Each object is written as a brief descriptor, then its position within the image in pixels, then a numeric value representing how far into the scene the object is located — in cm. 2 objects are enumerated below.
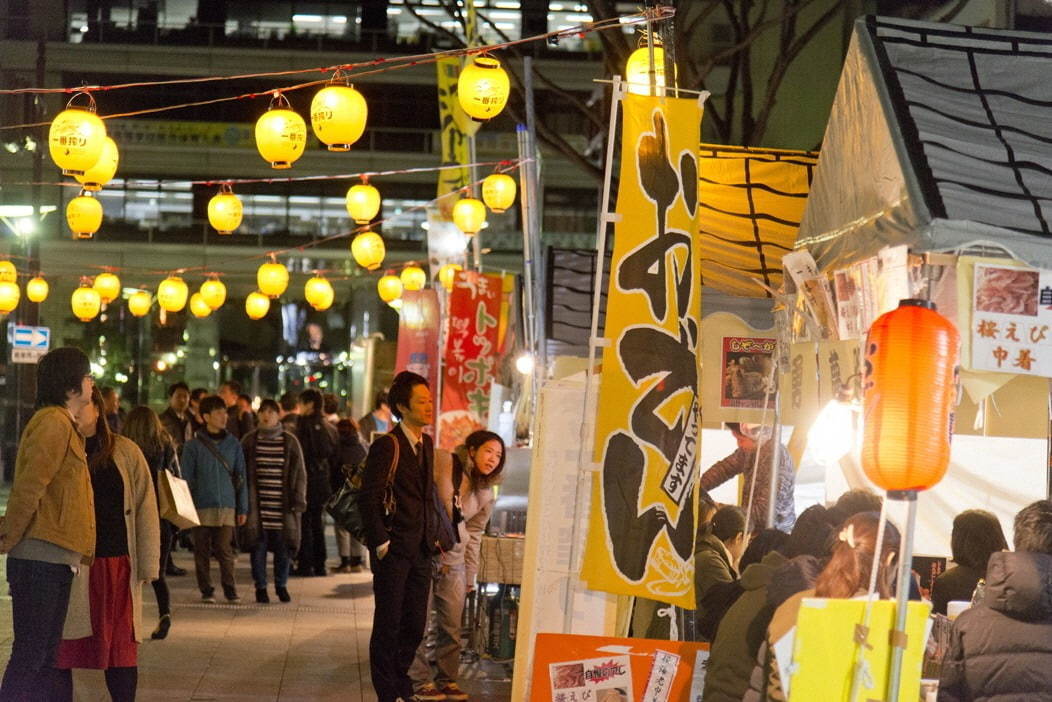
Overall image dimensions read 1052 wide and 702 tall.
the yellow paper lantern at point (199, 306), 2678
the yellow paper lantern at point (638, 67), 1023
